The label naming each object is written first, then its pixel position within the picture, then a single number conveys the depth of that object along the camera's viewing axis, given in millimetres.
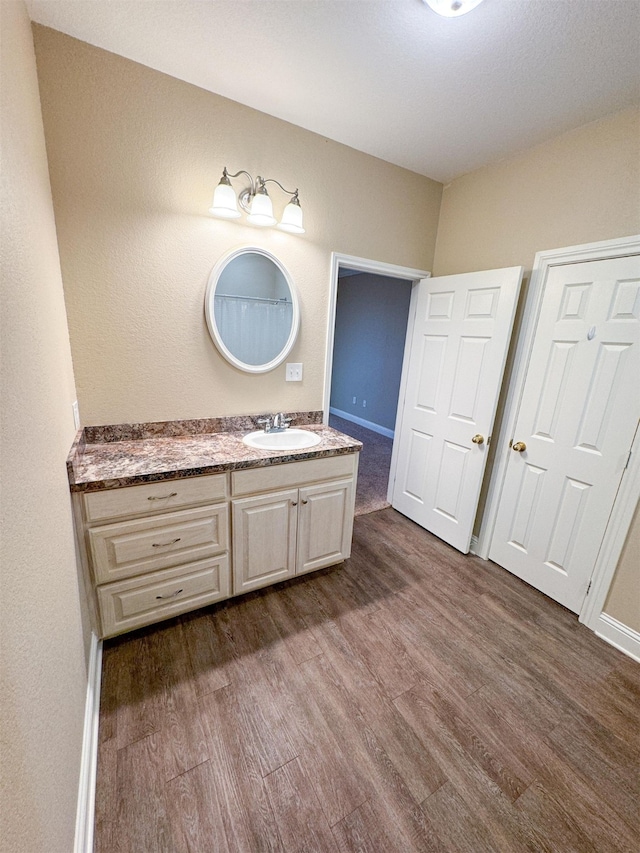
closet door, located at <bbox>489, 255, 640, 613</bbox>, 1649
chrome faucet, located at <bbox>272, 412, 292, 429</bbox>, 2129
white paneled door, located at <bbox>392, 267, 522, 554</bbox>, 2082
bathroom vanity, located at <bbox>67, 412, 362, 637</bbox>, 1443
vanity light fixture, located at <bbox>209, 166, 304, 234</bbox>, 1652
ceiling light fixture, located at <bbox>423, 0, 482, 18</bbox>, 1108
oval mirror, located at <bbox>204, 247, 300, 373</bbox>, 1889
